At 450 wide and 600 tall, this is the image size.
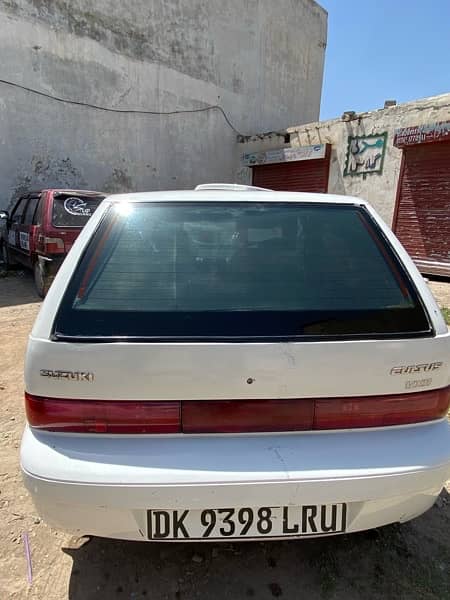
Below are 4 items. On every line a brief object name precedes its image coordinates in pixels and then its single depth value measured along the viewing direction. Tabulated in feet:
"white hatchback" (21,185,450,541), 4.25
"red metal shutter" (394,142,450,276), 27.73
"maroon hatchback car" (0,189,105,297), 19.01
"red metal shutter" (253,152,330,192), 36.76
